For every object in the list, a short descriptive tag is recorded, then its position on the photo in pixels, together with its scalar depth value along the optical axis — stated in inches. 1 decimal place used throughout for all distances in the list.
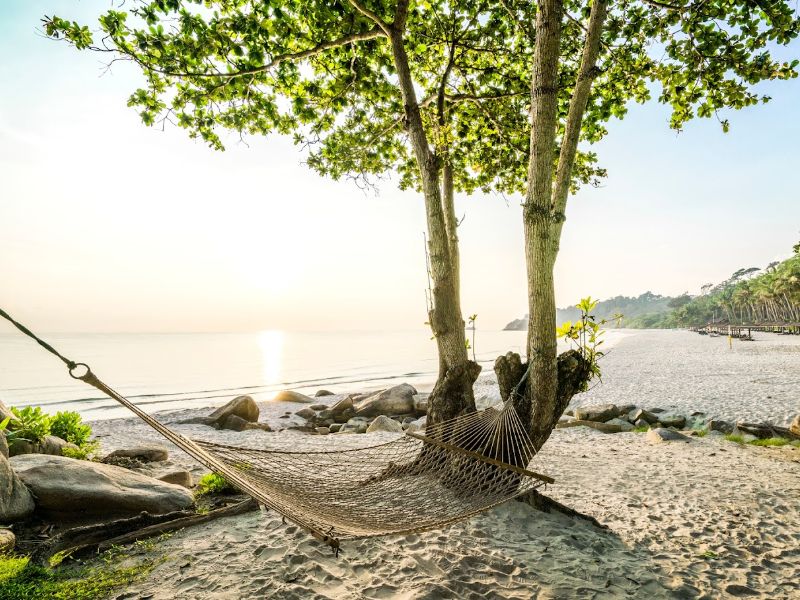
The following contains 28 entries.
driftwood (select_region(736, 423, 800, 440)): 216.4
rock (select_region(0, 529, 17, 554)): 94.3
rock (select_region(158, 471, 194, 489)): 150.4
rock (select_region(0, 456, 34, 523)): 106.7
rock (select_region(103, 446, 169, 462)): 182.1
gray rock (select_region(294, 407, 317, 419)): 388.7
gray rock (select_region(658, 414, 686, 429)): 261.7
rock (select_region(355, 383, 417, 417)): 366.6
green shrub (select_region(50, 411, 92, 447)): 182.7
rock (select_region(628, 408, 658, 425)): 269.6
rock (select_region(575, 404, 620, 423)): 278.8
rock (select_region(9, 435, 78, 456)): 152.9
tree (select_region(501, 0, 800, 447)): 111.4
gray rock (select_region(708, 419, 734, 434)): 238.1
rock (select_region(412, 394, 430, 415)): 363.3
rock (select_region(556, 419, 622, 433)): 254.1
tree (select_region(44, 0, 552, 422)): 138.3
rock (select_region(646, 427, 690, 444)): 221.1
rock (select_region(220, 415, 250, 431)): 333.3
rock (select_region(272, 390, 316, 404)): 497.3
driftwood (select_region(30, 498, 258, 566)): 95.3
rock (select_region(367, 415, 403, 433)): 299.1
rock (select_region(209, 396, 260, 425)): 349.1
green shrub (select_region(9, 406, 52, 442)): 157.6
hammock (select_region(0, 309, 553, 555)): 80.4
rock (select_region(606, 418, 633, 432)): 257.0
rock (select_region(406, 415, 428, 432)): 290.1
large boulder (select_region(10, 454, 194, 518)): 115.0
